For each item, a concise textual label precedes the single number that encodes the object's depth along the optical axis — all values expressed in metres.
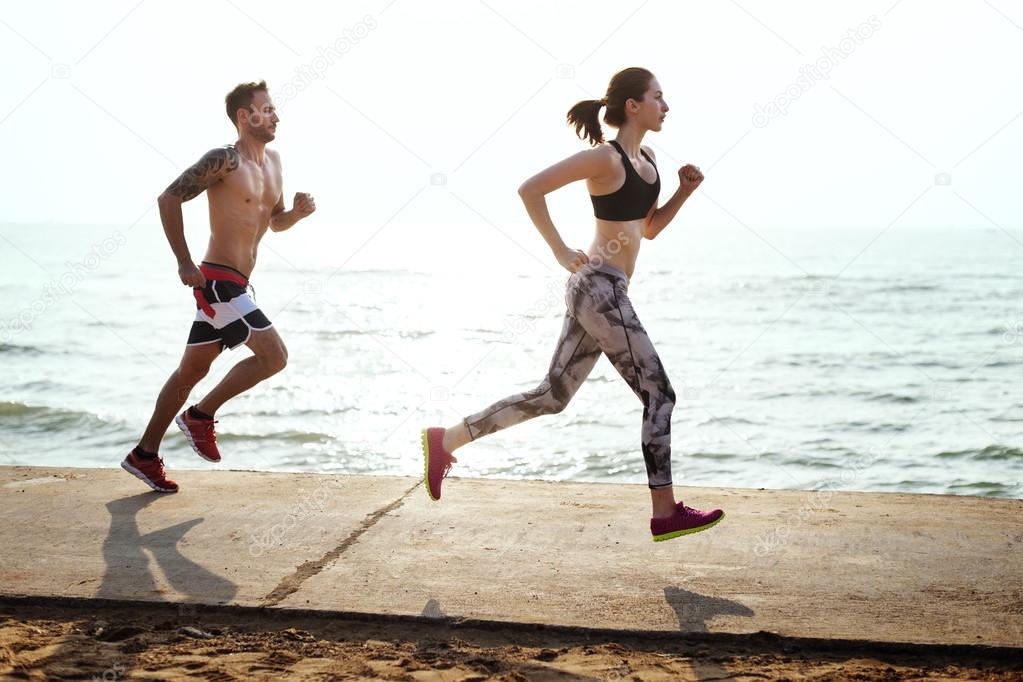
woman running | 4.08
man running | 4.79
